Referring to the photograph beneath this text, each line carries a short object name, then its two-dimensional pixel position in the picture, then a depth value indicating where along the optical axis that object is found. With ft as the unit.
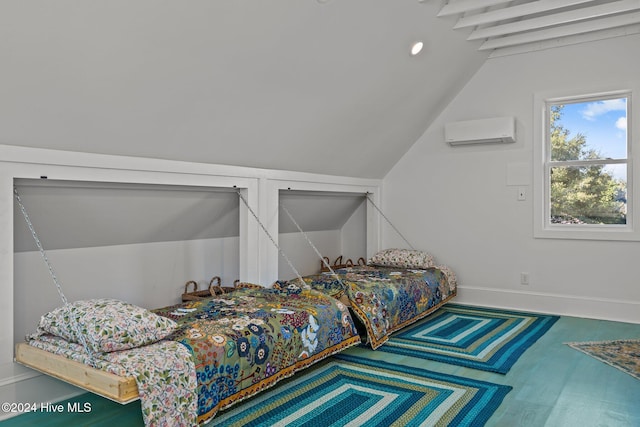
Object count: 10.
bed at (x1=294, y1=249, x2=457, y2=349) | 11.41
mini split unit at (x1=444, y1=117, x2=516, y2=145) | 15.01
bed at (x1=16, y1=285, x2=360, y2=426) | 6.52
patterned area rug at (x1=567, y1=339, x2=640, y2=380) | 9.98
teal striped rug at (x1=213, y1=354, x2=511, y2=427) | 7.63
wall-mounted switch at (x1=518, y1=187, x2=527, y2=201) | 15.23
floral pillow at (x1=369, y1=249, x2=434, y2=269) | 15.61
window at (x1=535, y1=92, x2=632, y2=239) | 14.20
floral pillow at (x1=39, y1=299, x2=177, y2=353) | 6.97
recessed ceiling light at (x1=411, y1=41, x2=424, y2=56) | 12.29
